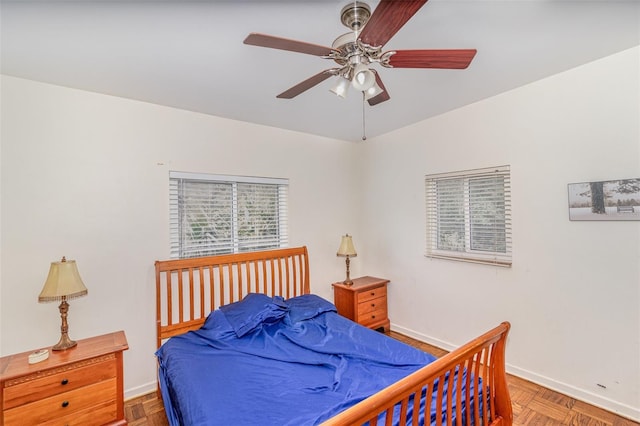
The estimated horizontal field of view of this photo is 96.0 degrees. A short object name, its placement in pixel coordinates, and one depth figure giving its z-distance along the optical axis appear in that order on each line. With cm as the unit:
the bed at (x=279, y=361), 144
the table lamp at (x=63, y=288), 195
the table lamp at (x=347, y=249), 368
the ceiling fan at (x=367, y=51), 120
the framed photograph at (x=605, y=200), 206
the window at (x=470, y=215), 280
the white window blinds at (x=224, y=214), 287
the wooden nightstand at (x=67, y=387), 175
